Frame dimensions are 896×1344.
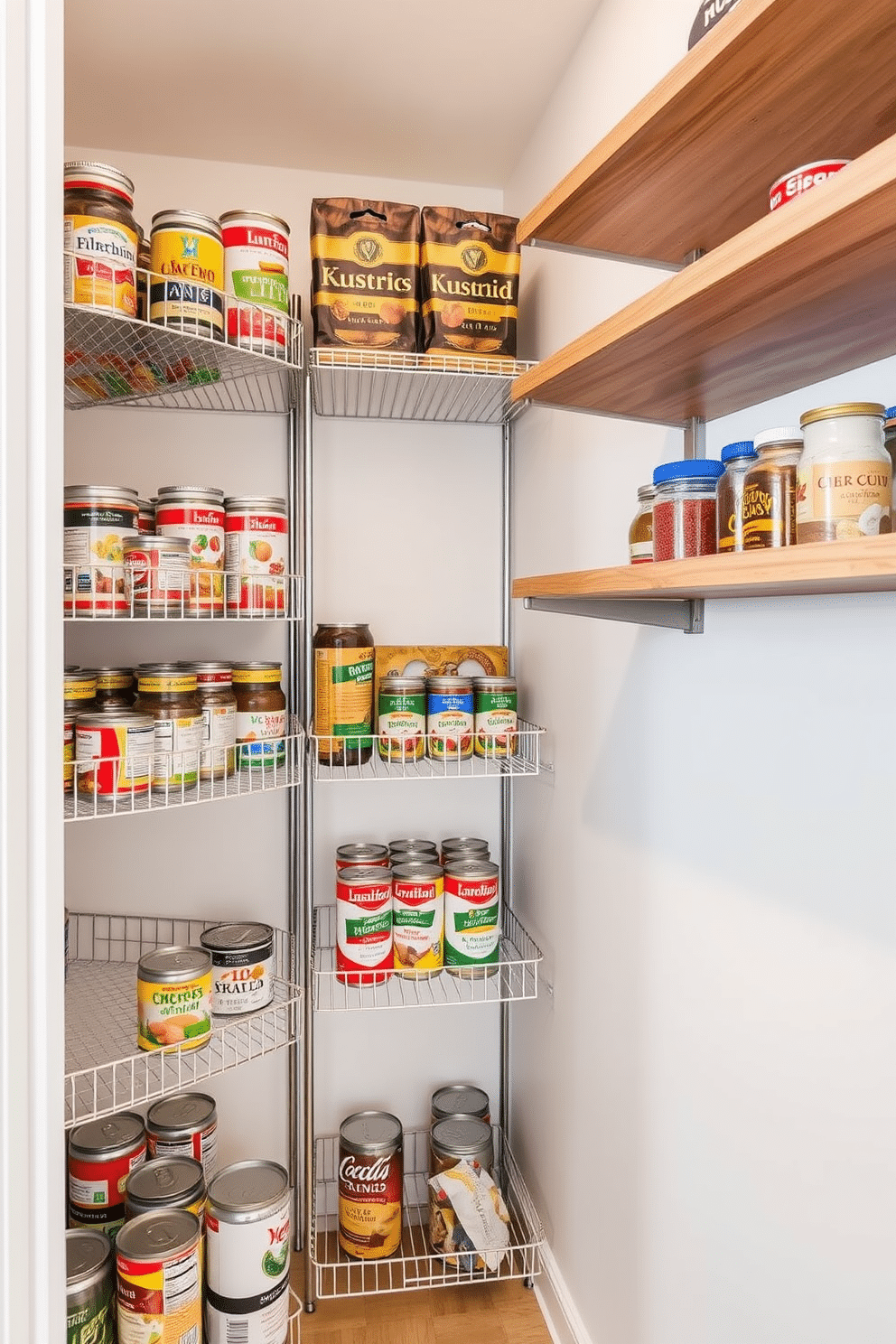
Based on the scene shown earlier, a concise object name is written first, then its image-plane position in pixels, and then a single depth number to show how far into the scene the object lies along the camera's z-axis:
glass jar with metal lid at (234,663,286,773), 1.54
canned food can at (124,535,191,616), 1.33
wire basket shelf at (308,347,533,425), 1.59
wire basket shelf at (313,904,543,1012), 1.67
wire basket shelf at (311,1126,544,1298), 1.69
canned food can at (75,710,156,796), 1.30
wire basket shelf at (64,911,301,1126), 1.37
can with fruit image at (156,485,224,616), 1.41
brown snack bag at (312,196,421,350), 1.58
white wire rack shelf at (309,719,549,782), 1.63
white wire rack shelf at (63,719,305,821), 1.29
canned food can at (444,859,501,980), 1.68
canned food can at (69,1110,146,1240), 1.49
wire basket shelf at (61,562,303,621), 1.29
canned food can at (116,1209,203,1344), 1.31
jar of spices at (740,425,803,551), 0.69
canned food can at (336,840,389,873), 1.71
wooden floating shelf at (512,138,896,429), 0.53
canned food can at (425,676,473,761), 1.67
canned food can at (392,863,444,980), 1.67
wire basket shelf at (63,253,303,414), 1.32
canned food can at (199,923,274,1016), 1.51
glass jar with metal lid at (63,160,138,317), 1.23
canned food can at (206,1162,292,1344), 1.42
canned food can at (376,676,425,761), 1.65
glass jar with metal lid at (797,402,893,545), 0.60
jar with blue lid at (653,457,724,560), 0.82
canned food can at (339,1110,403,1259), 1.70
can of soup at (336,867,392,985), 1.63
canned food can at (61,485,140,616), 1.28
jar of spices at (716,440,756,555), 0.74
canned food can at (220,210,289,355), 1.44
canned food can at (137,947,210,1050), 1.39
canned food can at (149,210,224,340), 1.33
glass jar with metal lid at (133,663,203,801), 1.37
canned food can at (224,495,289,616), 1.48
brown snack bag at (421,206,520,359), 1.62
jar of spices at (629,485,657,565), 0.95
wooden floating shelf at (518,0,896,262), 0.62
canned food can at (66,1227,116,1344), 1.26
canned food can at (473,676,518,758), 1.68
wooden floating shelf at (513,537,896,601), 0.50
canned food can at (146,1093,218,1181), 1.61
